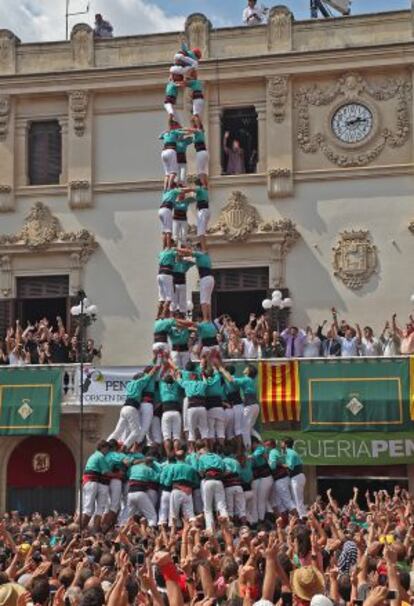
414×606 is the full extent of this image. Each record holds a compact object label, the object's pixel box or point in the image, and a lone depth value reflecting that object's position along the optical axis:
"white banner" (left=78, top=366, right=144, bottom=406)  25.39
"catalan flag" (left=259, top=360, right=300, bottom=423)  24.83
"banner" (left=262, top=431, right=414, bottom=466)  24.55
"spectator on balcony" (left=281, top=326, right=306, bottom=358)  25.27
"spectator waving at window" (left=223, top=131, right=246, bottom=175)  28.11
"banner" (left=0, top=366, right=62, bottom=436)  25.78
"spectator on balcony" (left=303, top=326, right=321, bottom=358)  25.14
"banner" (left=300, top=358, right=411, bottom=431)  24.38
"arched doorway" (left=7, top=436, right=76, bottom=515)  27.28
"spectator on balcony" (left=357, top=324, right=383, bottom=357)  24.88
